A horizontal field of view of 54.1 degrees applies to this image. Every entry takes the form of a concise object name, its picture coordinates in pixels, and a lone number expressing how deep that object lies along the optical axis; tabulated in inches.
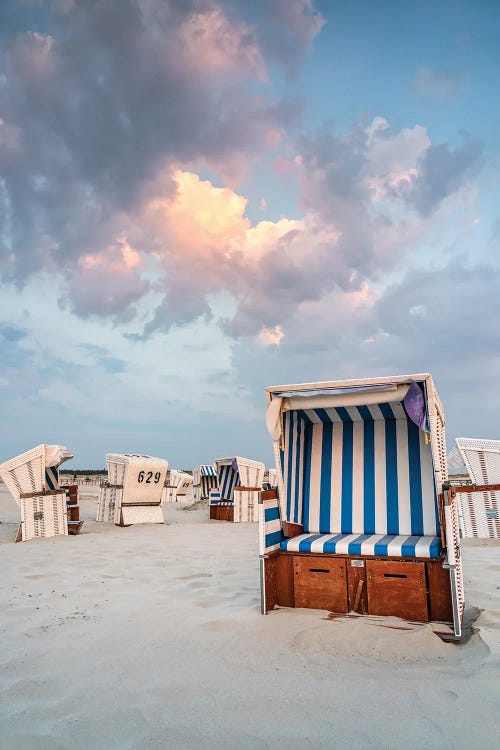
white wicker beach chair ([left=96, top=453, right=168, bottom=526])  529.7
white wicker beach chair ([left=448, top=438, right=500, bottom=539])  390.3
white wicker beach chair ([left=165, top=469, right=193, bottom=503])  1056.8
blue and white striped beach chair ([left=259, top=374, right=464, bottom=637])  175.3
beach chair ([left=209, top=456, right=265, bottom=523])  632.4
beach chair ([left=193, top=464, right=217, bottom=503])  1005.6
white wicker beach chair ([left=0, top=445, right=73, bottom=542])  410.3
